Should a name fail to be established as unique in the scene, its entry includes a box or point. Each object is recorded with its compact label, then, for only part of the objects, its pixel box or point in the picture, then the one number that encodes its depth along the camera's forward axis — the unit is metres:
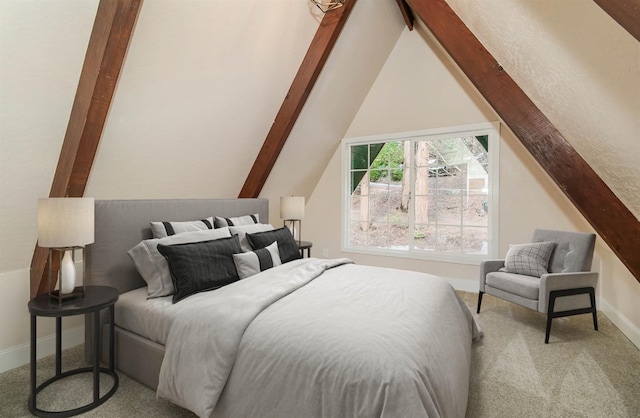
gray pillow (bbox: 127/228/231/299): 2.14
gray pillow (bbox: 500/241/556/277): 3.04
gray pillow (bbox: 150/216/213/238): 2.50
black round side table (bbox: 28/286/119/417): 1.75
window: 4.04
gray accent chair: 2.65
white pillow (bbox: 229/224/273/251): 2.82
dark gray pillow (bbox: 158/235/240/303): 2.08
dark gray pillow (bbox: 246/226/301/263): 2.80
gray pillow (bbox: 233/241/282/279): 2.42
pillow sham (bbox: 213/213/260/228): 2.96
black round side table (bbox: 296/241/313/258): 3.83
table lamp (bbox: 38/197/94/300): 1.83
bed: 1.31
